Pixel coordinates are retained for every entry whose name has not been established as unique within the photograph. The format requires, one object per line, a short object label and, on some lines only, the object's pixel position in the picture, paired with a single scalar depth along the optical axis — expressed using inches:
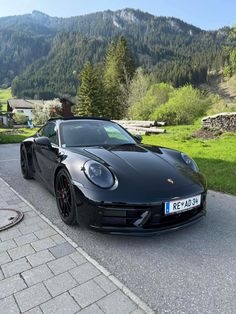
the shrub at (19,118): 2095.2
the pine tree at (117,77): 1429.6
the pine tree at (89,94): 1438.2
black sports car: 105.7
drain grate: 133.5
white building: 2824.8
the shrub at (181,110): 955.3
